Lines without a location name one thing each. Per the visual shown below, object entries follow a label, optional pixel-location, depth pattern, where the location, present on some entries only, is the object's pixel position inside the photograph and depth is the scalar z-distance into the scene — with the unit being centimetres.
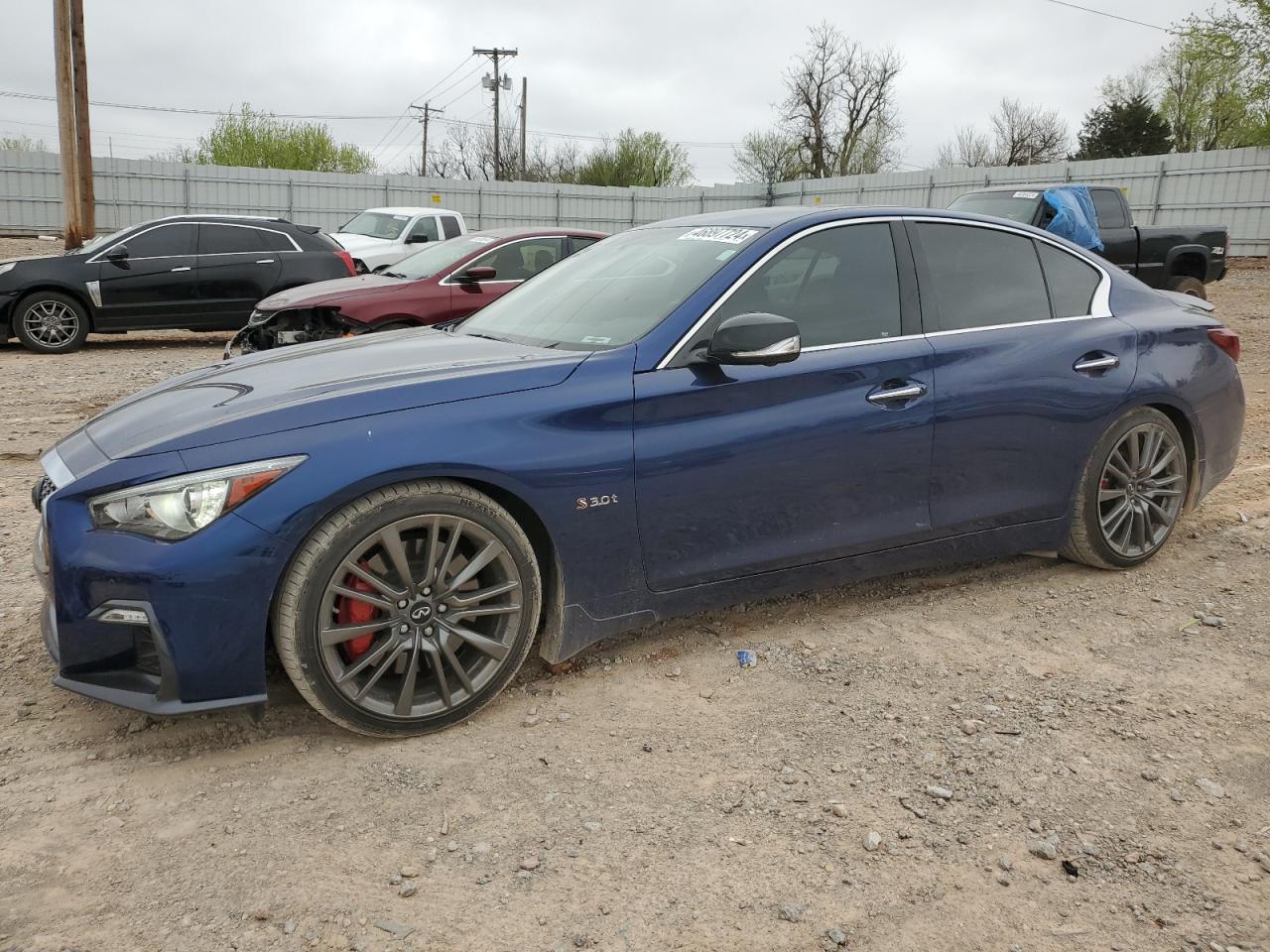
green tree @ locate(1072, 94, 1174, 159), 4688
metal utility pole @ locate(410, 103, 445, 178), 7069
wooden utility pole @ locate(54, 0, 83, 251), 1722
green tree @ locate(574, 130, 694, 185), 5638
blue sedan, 286
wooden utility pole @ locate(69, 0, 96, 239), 1781
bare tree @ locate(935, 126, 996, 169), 6689
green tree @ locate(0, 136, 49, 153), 6088
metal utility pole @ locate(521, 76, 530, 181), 5462
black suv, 1127
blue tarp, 1181
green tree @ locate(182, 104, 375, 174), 5438
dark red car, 898
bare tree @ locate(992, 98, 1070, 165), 6235
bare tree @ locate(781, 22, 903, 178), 5538
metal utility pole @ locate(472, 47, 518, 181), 5469
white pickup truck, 1667
